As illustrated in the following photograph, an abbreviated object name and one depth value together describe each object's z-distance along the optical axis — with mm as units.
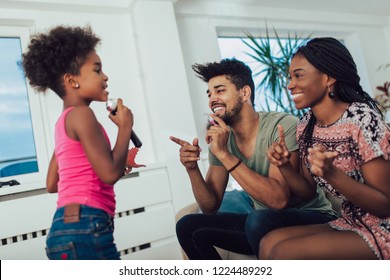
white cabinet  1682
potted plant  2404
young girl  695
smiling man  1046
